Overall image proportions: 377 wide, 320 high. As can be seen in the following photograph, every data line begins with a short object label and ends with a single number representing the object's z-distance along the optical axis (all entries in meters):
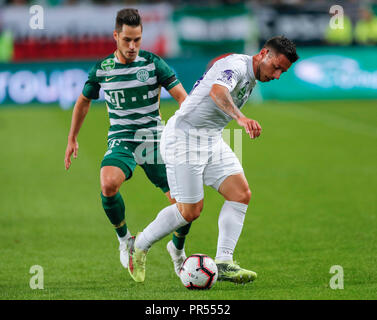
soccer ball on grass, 11.76
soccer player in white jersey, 11.79
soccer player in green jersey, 13.35
